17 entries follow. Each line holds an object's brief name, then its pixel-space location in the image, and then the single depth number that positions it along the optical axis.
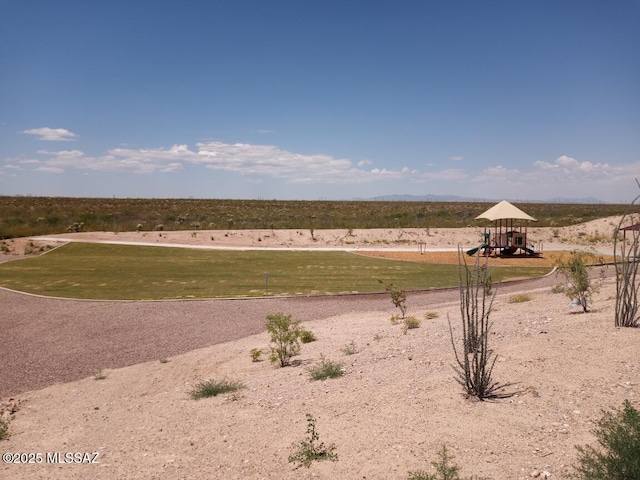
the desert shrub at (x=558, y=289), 14.14
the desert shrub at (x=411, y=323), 12.46
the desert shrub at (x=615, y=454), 4.52
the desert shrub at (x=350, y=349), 10.82
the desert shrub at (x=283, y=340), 10.87
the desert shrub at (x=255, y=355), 11.35
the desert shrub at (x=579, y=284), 11.25
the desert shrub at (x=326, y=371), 9.21
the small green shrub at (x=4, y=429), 7.81
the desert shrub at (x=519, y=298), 14.80
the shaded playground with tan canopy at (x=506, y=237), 30.92
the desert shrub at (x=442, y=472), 5.12
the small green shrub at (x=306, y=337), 12.80
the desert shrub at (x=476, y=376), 7.05
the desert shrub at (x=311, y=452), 6.00
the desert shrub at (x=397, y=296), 14.32
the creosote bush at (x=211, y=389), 9.01
